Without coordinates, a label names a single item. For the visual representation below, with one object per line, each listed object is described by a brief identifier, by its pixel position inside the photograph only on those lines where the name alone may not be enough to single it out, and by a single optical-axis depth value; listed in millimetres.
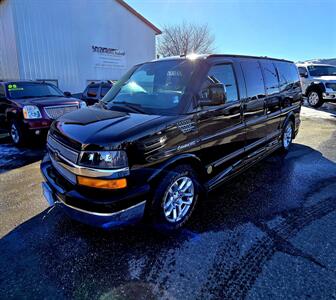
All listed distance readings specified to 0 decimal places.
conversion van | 2195
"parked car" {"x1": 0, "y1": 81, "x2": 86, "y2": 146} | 5812
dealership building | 12328
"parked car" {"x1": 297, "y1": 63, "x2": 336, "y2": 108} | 12094
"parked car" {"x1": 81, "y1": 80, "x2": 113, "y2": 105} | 9454
